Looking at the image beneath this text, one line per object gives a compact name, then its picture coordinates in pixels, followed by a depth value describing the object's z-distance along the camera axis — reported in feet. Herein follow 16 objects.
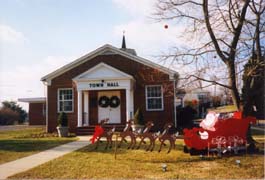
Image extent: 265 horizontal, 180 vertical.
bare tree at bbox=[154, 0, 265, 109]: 39.93
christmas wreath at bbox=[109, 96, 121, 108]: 77.51
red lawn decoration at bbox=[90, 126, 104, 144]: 42.95
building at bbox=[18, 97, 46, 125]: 132.26
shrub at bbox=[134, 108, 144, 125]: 65.87
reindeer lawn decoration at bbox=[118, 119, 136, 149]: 39.99
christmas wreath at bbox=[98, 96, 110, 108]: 77.82
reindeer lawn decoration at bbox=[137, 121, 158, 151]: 39.27
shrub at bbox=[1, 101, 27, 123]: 182.00
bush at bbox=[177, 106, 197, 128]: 85.36
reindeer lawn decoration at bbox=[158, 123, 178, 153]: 38.40
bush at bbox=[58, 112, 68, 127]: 68.90
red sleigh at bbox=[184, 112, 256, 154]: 36.63
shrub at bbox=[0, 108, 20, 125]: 160.66
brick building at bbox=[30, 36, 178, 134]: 73.46
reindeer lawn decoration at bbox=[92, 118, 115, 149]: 41.93
